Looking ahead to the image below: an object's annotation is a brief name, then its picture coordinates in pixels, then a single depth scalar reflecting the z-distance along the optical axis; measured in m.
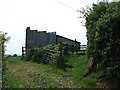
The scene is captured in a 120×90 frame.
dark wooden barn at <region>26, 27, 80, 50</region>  17.25
